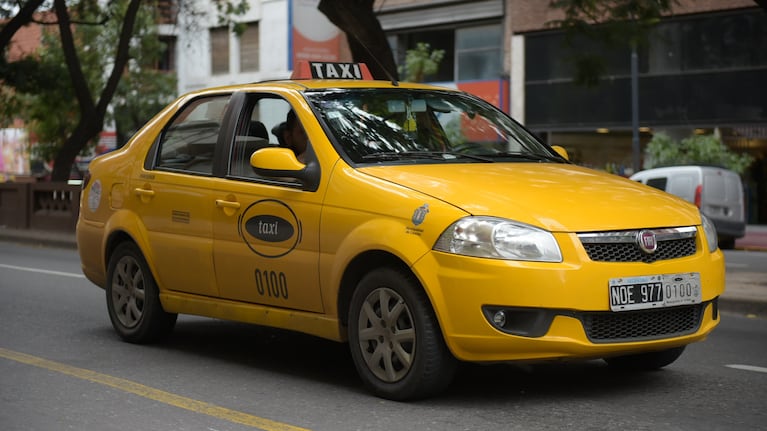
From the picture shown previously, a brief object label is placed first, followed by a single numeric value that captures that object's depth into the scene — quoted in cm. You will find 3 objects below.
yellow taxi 591
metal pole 3083
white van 2350
